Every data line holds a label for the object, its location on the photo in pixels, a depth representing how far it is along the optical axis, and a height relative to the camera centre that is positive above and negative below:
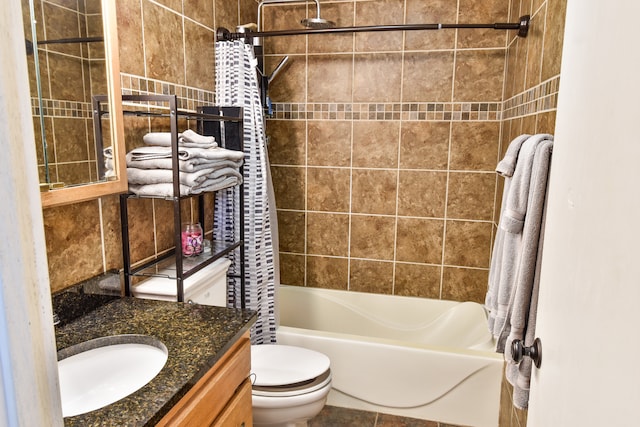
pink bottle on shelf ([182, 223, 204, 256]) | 1.87 -0.42
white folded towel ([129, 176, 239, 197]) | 1.57 -0.17
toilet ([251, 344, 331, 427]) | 1.75 -1.00
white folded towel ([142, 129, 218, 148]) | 1.67 +0.01
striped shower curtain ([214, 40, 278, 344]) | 2.22 -0.23
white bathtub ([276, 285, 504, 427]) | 2.11 -1.13
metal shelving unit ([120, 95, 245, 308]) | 1.54 -0.27
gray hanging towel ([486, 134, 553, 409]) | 1.10 -0.28
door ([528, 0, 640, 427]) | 0.51 -0.12
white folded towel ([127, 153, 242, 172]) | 1.58 -0.08
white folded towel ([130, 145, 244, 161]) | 1.59 -0.04
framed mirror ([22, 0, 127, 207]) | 1.20 +0.13
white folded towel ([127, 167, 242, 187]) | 1.58 -0.13
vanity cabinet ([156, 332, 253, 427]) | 1.04 -0.66
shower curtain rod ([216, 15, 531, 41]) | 2.23 +0.59
